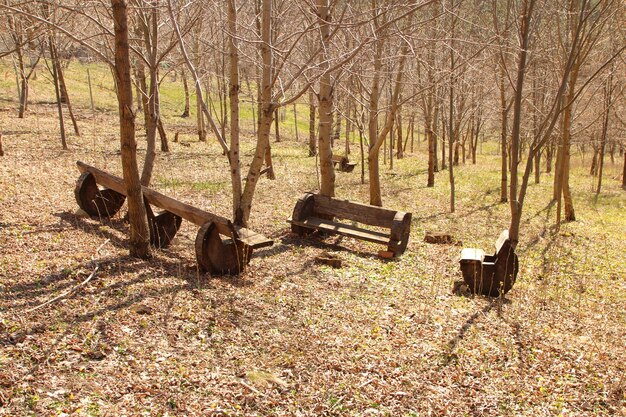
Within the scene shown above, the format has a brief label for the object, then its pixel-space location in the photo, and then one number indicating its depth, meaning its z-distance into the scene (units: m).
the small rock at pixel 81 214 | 8.01
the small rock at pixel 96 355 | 4.21
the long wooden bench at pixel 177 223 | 6.18
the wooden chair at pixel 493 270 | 6.76
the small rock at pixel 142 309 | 5.04
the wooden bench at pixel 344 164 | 20.77
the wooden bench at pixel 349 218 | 8.49
